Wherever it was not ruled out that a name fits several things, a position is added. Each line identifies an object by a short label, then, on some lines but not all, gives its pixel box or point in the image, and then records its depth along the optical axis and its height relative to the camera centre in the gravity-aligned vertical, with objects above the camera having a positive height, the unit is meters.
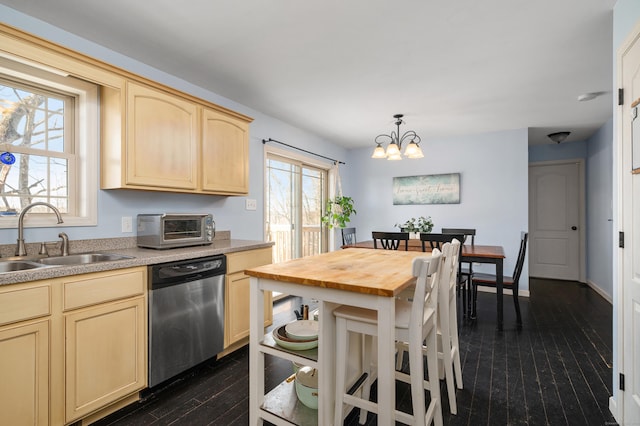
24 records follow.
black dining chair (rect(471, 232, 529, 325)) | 3.22 -0.73
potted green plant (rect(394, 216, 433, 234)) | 4.05 -0.20
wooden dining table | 3.12 -0.47
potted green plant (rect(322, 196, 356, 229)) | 5.11 +0.01
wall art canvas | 4.93 +0.39
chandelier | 3.29 +0.66
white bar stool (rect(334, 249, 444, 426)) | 1.39 -0.58
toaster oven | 2.31 -0.14
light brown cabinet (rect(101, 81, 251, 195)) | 2.17 +0.56
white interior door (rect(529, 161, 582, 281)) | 5.30 -0.14
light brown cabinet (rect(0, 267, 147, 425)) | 1.43 -0.69
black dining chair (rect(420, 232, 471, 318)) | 3.17 -0.35
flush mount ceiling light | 4.61 +1.16
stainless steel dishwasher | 1.98 -0.70
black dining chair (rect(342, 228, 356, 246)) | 4.78 -0.35
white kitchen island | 1.32 -0.48
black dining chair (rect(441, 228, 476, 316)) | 3.47 -0.62
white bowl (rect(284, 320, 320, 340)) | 1.65 -0.65
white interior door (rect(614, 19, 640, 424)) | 1.54 -0.08
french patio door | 4.16 +0.10
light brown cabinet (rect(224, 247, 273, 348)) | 2.51 -0.70
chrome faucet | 1.83 -0.12
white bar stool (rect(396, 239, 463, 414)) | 1.80 -0.55
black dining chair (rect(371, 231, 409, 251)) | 3.36 -0.28
